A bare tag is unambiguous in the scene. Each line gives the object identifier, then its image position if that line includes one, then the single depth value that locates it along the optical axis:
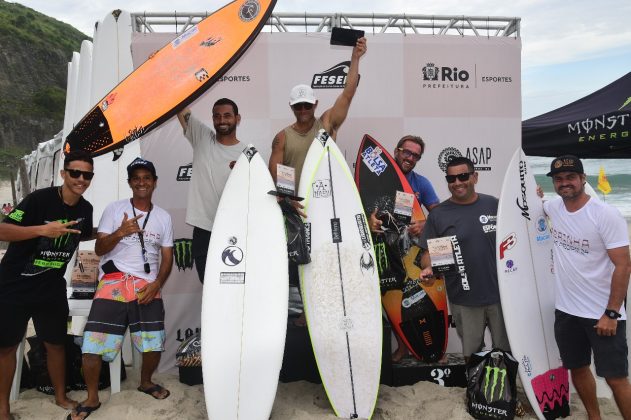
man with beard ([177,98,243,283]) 2.89
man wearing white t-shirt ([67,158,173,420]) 2.47
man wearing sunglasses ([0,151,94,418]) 2.32
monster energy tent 4.07
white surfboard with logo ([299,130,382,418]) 2.63
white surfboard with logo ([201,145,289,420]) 2.50
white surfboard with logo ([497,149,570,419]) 2.57
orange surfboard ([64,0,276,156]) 3.03
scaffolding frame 3.39
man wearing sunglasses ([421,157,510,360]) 2.54
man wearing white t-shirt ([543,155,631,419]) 2.14
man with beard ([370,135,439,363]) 3.12
